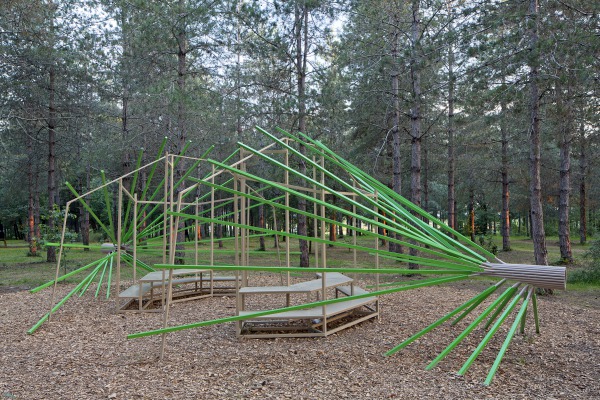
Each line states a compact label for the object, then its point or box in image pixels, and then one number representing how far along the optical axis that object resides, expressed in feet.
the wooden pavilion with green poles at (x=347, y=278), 7.53
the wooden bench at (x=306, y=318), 19.27
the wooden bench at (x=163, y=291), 24.90
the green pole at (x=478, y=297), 7.75
